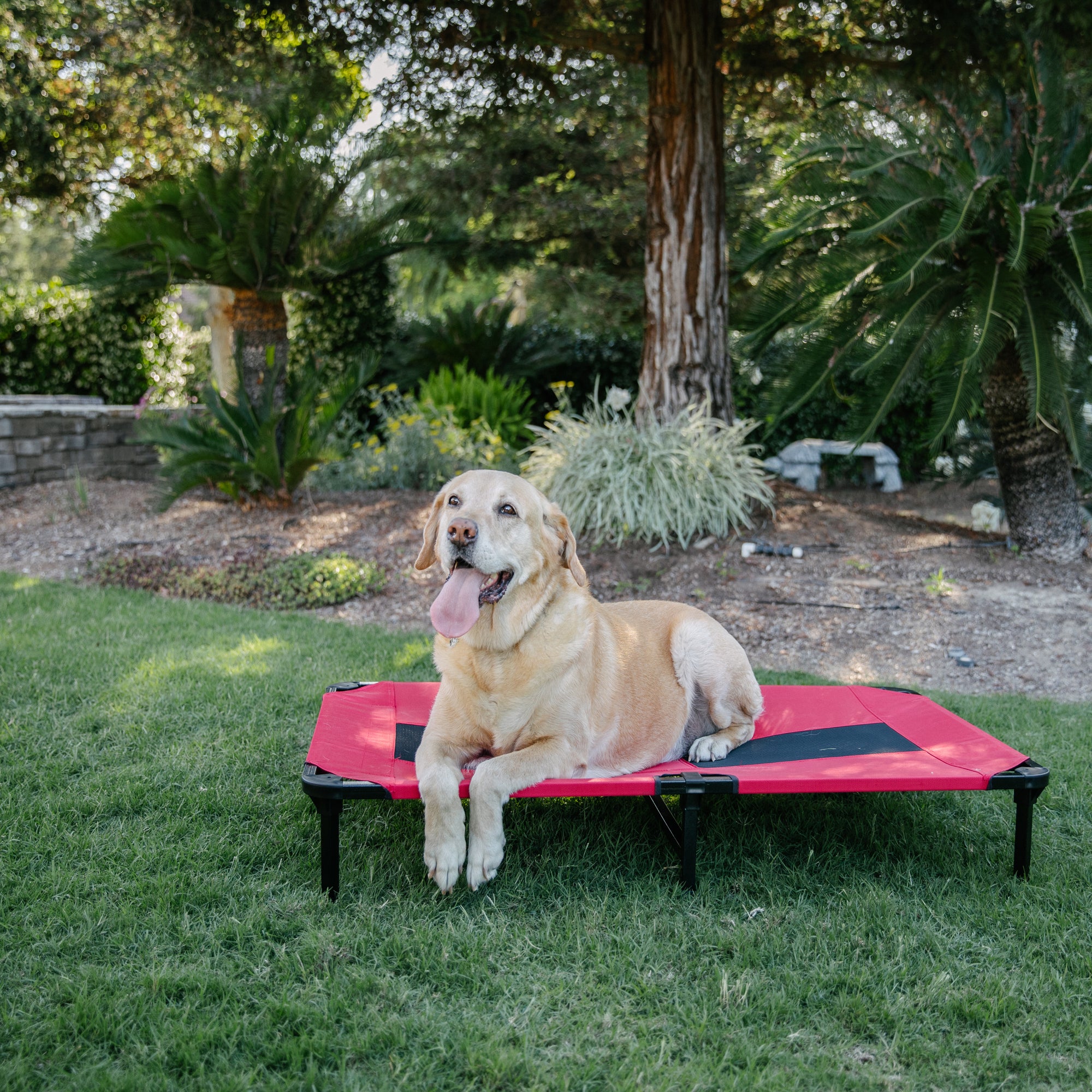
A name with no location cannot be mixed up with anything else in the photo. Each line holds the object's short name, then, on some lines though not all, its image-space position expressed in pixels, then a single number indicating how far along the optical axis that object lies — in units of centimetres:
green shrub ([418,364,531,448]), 977
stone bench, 1162
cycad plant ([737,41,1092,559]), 591
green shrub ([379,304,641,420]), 1159
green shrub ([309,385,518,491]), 897
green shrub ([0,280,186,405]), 1149
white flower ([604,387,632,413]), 761
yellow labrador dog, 273
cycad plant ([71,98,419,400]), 813
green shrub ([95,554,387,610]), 657
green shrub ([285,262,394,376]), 1238
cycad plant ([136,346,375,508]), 770
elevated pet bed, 276
